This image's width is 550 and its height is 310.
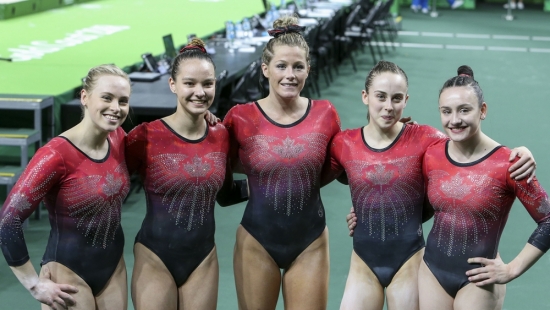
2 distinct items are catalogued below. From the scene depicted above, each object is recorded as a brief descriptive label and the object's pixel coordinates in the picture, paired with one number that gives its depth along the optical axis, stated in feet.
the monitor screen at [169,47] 29.07
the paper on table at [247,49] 31.58
